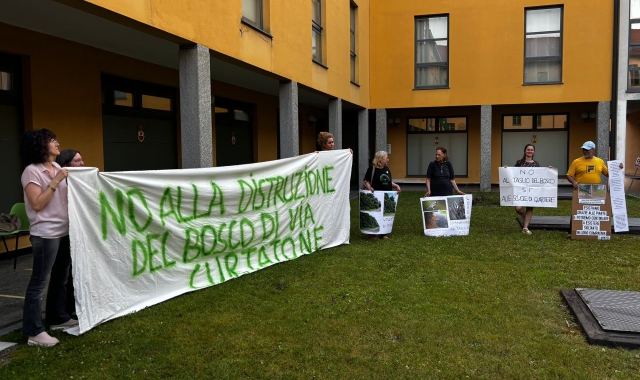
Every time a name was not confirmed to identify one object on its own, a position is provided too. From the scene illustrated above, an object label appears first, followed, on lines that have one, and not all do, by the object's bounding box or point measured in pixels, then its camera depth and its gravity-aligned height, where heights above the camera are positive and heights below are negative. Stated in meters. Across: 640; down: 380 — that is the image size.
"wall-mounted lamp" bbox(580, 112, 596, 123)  18.04 +1.46
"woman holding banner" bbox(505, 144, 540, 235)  9.02 -0.13
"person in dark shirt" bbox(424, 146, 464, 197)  8.96 -0.32
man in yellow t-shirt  8.30 -0.18
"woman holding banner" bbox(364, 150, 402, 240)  8.45 -0.27
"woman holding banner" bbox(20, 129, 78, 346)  4.06 -0.41
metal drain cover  4.29 -1.41
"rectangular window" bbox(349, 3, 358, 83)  16.42 +3.74
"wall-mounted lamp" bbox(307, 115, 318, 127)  18.04 +1.45
